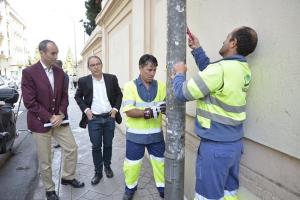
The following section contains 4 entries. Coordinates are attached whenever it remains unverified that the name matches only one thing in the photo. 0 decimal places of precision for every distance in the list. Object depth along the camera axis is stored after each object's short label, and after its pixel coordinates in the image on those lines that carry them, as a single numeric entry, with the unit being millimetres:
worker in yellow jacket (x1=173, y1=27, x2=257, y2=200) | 2367
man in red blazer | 4059
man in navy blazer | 4703
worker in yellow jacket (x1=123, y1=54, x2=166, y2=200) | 3580
